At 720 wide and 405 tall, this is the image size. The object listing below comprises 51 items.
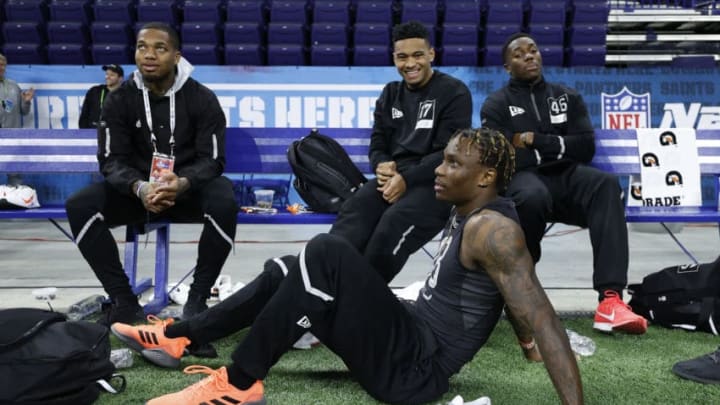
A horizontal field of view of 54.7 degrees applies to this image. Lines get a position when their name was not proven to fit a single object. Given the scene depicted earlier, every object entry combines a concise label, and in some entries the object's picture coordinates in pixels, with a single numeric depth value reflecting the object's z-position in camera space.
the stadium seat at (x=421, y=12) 9.87
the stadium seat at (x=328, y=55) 9.14
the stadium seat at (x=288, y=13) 9.85
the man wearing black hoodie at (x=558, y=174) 3.16
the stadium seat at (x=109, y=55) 9.15
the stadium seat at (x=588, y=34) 9.70
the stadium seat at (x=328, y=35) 9.52
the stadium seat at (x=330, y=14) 9.92
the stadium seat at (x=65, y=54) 9.25
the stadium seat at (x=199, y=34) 9.52
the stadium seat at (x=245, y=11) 9.88
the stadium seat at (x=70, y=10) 9.77
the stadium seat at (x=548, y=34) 9.68
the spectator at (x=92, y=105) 7.41
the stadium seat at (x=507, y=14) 10.01
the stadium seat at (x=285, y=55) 9.14
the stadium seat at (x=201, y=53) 9.15
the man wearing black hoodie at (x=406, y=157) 3.11
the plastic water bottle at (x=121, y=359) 2.60
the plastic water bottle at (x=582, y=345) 2.87
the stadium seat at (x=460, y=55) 9.34
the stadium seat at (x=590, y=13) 10.07
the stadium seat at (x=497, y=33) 9.66
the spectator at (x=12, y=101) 7.45
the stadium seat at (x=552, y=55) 9.35
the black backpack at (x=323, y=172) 3.66
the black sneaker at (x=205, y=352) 2.72
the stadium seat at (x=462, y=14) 9.96
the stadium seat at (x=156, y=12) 9.80
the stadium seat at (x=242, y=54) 9.20
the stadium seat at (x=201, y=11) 9.84
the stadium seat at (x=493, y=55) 9.30
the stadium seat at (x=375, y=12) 9.85
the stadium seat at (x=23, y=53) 9.16
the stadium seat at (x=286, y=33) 9.48
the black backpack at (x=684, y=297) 3.19
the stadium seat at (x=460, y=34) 9.62
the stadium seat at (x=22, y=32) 9.42
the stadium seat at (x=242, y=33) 9.49
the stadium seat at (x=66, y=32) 9.48
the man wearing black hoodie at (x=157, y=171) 3.18
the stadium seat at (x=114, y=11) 9.77
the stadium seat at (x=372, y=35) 9.48
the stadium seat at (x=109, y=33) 9.48
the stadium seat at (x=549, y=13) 10.05
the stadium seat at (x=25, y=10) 9.75
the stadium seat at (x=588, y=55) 9.48
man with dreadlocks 1.99
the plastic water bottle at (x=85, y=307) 3.46
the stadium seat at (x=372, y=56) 9.25
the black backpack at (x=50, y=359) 2.10
